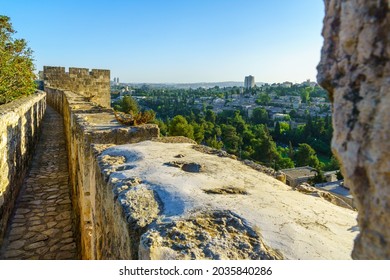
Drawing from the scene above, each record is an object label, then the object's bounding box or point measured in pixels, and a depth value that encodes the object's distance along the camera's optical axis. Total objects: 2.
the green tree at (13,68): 7.77
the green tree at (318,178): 33.81
